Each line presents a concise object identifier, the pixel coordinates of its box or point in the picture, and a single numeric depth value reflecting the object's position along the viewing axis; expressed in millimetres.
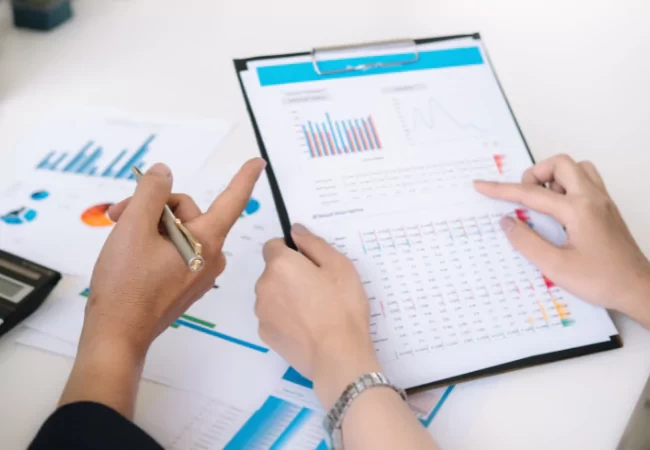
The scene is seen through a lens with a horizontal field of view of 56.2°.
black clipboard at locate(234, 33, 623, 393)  592
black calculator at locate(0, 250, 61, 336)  613
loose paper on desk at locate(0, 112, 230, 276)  726
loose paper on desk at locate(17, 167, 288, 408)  589
